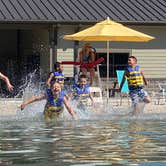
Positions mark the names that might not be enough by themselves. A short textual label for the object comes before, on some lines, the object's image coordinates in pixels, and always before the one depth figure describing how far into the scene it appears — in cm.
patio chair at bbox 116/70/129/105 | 1843
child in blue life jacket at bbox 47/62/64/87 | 1653
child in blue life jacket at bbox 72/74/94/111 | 1473
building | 2025
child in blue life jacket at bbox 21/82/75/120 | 1241
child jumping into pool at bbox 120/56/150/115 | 1458
